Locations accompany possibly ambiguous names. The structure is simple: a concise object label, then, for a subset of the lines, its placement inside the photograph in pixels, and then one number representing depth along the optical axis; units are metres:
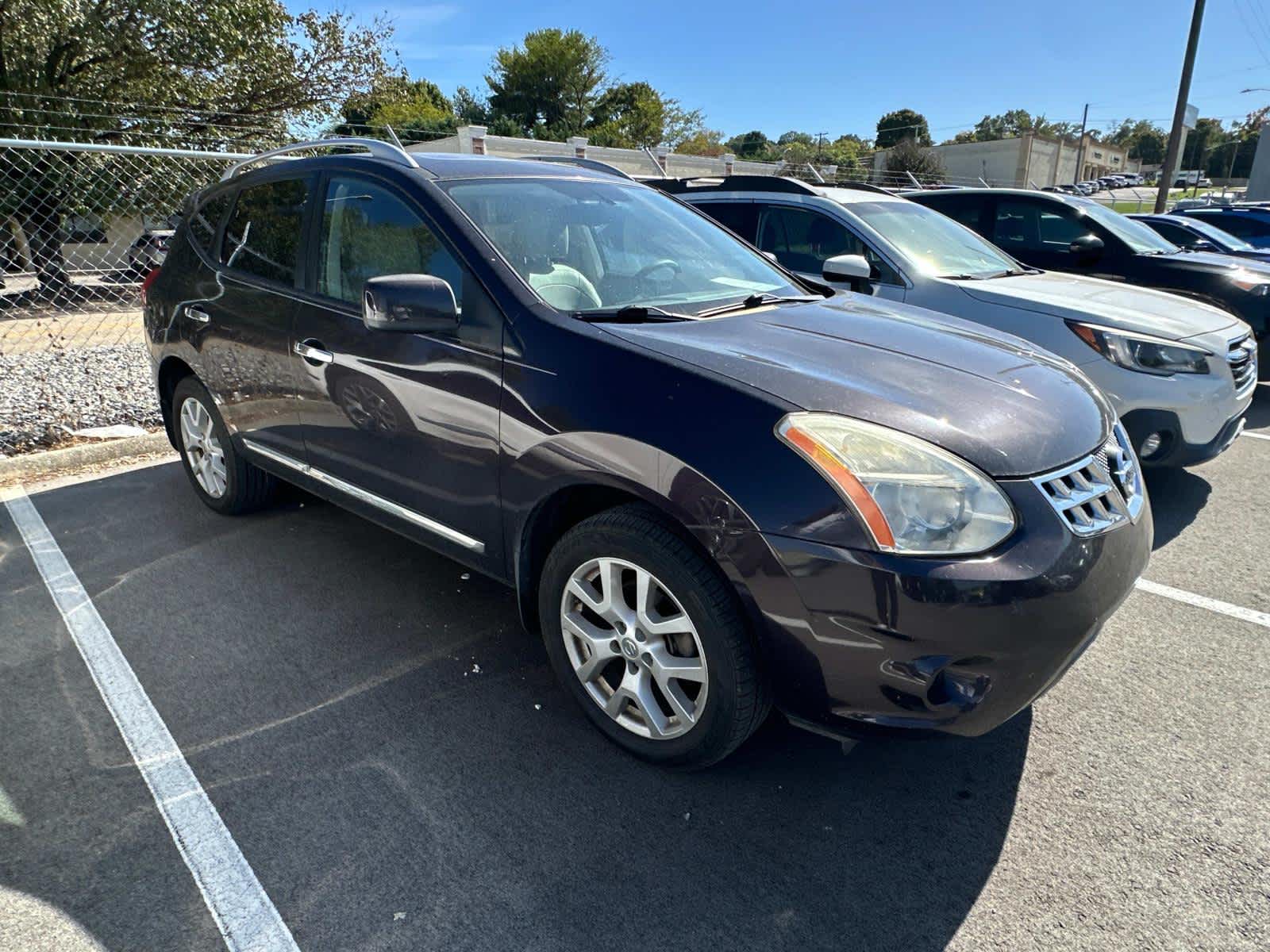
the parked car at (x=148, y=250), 7.49
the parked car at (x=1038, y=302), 4.41
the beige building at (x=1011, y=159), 64.75
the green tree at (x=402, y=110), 17.52
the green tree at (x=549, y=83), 59.94
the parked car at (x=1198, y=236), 10.35
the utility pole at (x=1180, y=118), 18.58
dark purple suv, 2.03
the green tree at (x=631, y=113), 63.12
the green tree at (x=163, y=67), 12.59
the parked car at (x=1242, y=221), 13.34
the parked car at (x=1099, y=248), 6.94
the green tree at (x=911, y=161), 51.84
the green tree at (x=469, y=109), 60.09
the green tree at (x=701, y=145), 70.19
